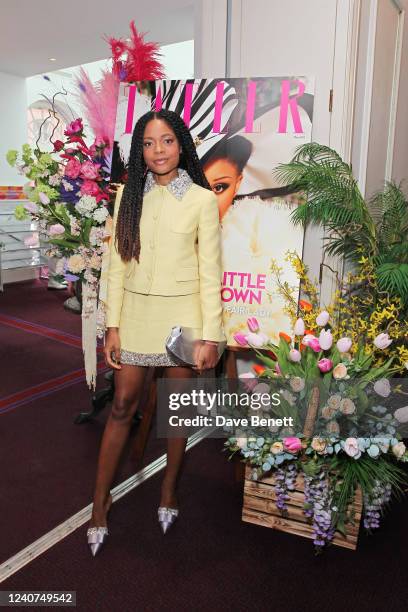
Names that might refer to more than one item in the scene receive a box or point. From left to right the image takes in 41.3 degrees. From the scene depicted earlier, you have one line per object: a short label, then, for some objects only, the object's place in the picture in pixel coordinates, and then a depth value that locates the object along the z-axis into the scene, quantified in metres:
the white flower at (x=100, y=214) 2.42
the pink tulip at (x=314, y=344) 1.95
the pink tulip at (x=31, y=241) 2.72
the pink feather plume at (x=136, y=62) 2.35
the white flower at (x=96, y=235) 2.43
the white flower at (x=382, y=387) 1.92
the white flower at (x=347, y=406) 1.88
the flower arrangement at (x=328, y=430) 1.89
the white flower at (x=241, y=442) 1.97
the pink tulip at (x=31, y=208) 2.60
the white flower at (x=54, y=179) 2.51
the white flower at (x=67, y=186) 2.49
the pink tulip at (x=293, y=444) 1.87
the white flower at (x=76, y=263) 2.50
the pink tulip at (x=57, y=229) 2.49
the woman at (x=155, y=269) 1.82
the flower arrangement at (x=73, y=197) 2.44
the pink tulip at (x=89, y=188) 2.43
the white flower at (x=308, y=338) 1.96
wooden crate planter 2.02
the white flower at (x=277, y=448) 1.90
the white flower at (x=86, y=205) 2.40
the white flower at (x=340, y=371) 1.90
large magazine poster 2.20
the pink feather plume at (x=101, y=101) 2.43
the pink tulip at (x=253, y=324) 2.10
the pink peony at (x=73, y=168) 2.45
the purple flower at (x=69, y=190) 2.50
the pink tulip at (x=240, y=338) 2.15
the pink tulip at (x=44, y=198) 2.51
